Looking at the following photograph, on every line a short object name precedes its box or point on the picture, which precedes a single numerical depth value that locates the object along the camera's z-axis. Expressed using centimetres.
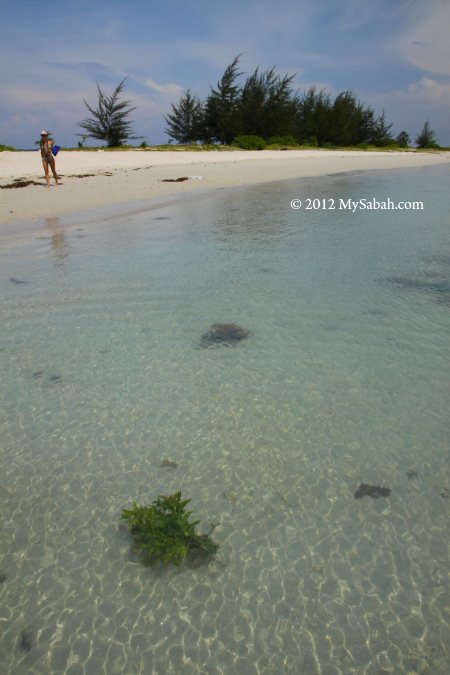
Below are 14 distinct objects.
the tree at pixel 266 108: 3969
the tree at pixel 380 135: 5325
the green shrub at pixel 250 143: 3359
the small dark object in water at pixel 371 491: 285
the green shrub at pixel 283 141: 3772
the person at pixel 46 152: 1488
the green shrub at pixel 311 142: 4109
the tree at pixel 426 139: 6184
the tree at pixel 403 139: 5722
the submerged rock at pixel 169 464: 311
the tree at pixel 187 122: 3991
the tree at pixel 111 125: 3481
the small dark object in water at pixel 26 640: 207
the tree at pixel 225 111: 3884
